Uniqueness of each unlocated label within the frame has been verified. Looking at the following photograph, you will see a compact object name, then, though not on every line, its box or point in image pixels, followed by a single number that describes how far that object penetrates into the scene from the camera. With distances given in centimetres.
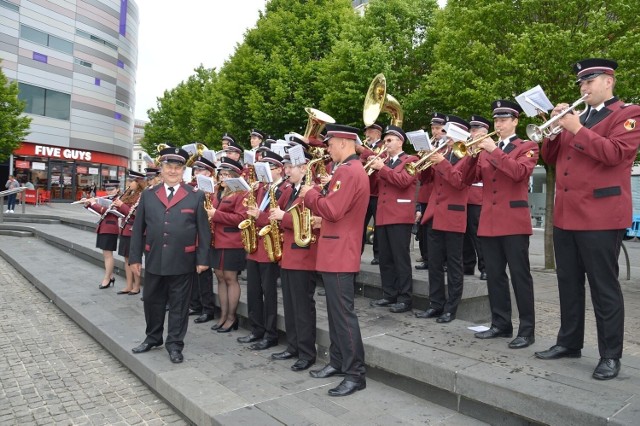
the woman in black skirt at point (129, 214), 938
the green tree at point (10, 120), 3309
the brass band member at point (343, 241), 473
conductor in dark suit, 587
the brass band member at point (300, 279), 535
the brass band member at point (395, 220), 658
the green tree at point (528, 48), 1089
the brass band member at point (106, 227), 973
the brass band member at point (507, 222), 507
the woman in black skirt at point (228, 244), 669
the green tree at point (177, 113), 3888
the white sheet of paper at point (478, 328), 555
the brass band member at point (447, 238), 600
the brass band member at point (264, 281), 609
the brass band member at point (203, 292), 738
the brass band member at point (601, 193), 404
